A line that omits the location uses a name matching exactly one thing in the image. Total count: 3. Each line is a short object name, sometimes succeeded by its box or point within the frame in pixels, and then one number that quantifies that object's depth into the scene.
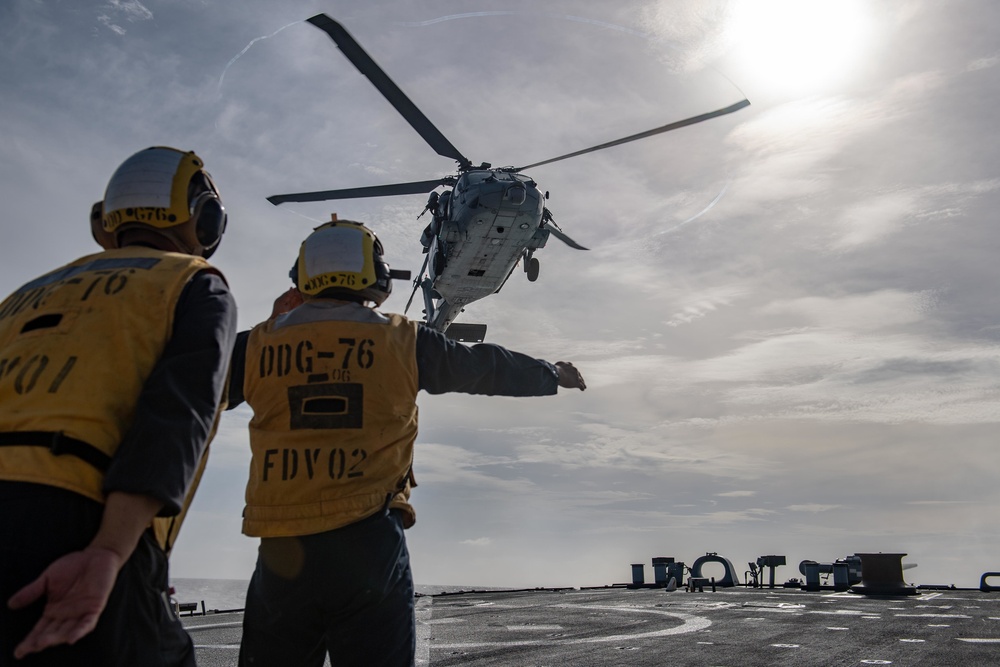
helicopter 20.61
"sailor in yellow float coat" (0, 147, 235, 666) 1.96
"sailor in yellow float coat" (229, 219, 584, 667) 3.27
